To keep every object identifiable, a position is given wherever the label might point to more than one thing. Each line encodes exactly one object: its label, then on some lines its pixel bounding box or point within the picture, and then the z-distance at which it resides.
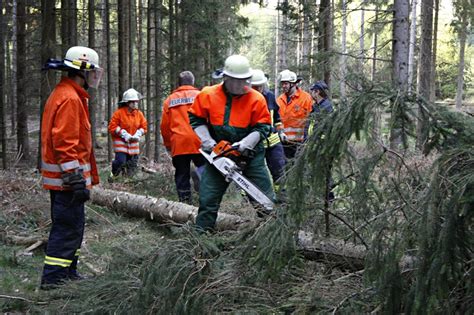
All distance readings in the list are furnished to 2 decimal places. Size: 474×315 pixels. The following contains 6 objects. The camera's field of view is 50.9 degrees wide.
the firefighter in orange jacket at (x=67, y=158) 4.67
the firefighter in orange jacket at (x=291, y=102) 8.83
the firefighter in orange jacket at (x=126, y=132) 11.33
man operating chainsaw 5.29
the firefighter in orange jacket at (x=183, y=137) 8.00
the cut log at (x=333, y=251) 3.80
